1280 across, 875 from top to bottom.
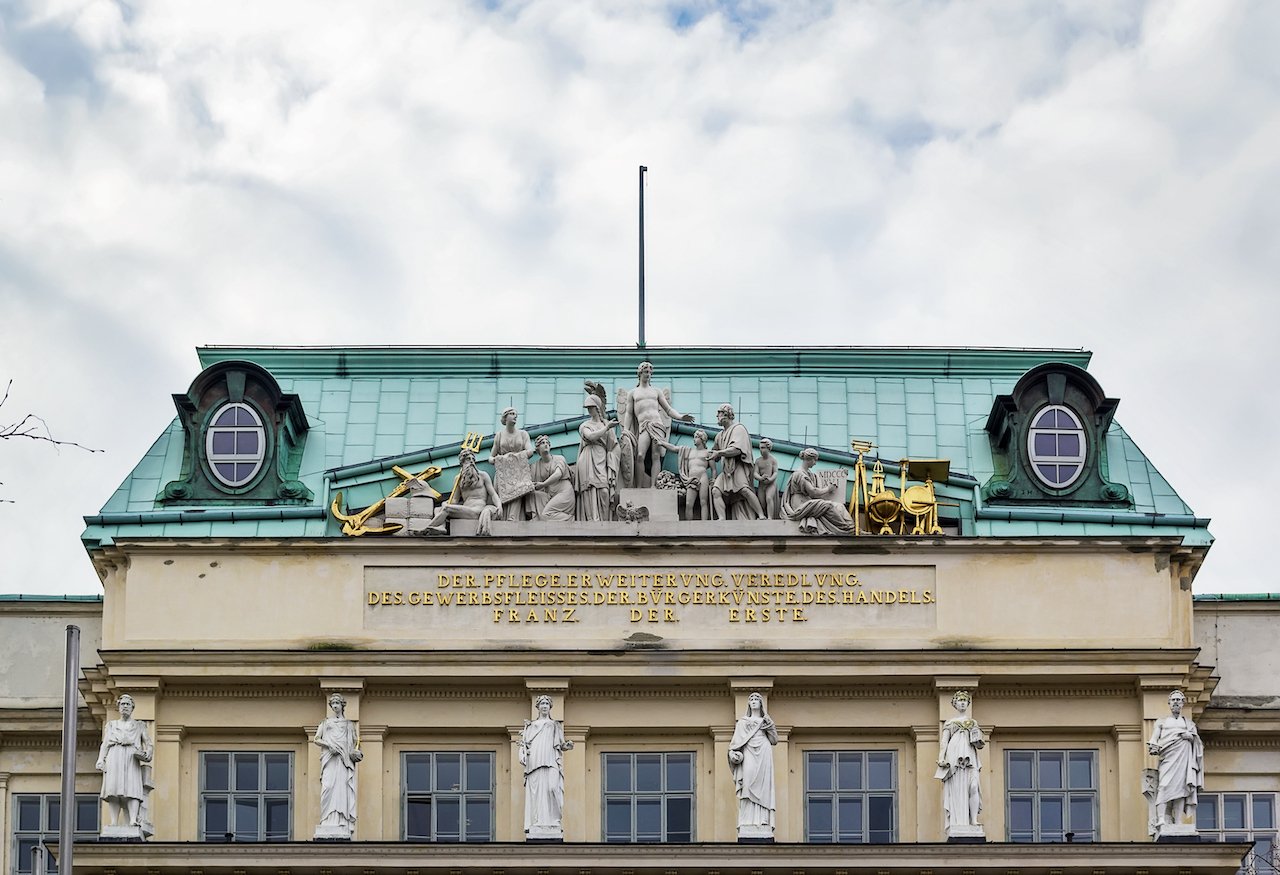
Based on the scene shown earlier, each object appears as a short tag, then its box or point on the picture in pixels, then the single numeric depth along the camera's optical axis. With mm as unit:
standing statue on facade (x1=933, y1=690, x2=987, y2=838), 44281
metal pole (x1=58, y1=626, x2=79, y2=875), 32031
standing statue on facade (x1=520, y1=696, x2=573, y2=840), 44281
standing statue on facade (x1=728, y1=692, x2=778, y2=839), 44469
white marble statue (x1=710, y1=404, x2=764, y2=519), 46125
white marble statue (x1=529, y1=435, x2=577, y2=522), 46188
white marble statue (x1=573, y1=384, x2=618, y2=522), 46312
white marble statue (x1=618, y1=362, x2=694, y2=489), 46594
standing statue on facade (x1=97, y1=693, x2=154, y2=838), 44406
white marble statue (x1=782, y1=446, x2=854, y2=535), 45906
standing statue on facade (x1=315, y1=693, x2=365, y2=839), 44250
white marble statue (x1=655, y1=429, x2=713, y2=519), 46281
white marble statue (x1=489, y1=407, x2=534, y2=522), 46281
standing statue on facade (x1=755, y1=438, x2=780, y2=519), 46250
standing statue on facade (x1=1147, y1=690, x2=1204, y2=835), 44219
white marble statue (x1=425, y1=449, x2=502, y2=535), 45969
